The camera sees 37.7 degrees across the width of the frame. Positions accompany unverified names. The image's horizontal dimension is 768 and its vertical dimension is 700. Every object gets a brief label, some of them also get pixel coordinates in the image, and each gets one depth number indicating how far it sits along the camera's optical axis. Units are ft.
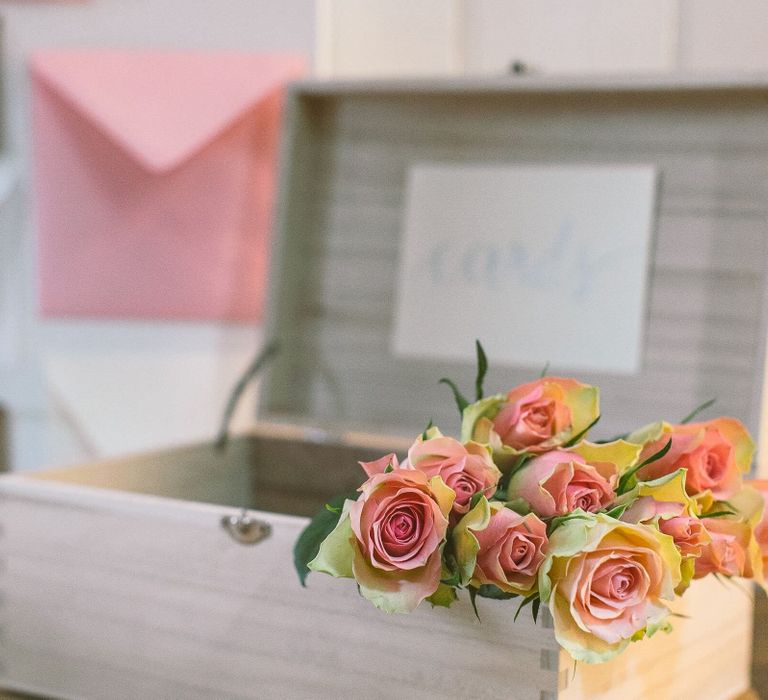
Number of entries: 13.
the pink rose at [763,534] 2.26
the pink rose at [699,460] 2.16
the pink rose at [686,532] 1.97
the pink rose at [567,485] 1.92
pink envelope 3.83
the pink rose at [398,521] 1.85
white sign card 3.33
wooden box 2.32
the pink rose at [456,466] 1.95
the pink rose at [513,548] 1.87
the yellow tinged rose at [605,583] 1.81
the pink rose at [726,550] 2.12
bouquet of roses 1.83
